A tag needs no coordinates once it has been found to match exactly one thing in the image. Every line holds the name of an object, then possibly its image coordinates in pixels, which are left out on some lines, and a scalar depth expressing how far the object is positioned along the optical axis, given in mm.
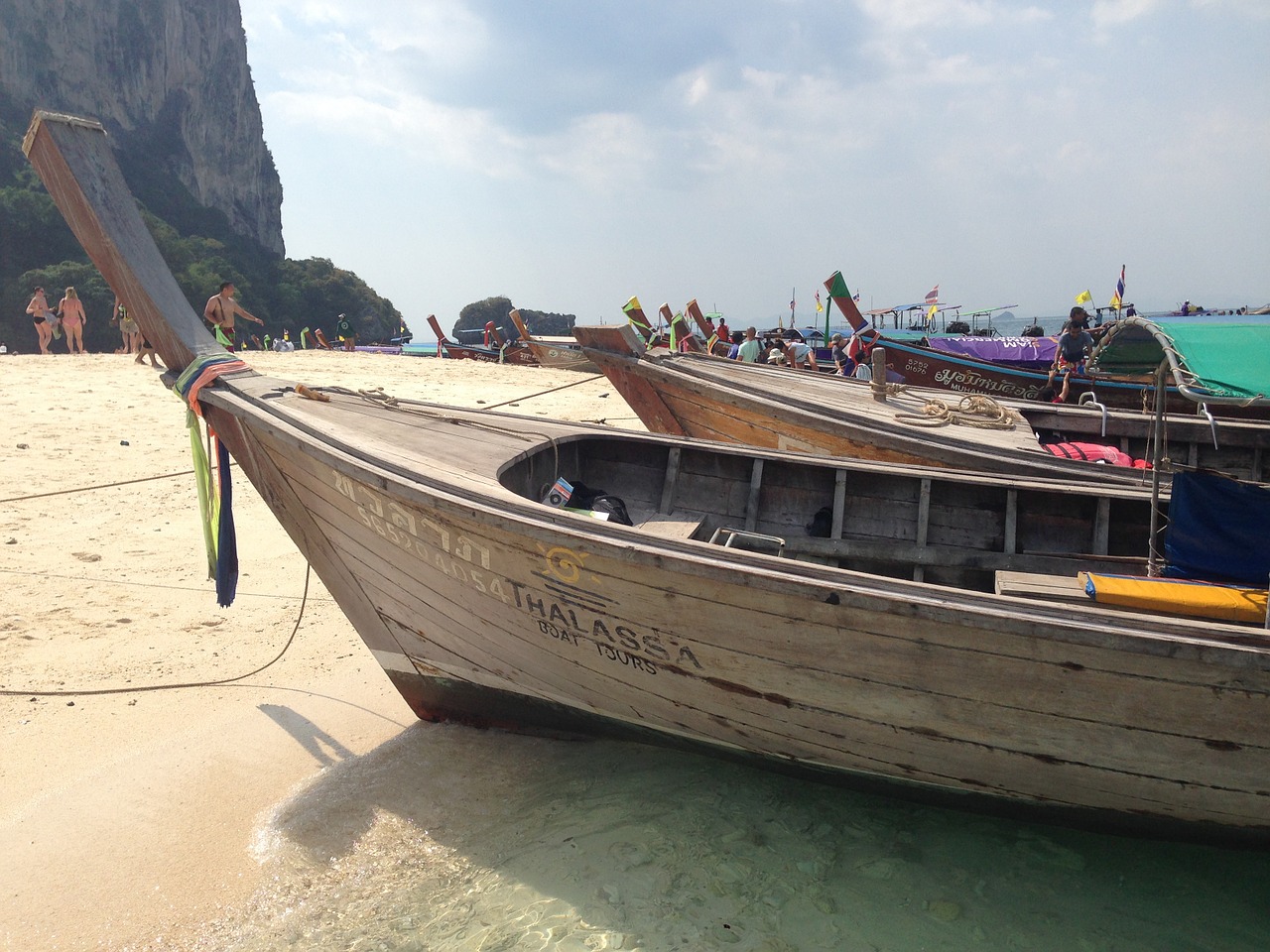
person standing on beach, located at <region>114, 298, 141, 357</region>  14669
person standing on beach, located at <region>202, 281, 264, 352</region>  9305
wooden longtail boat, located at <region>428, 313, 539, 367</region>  22969
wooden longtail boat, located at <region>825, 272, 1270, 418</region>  10266
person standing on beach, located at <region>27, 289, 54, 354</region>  15727
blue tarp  3783
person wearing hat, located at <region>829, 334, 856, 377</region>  12617
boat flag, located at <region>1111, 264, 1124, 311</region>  22147
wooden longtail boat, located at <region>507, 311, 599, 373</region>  21578
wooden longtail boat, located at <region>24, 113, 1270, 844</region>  2992
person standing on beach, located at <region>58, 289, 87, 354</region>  15078
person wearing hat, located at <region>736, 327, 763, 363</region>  13797
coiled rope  6781
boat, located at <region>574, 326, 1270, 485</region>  6117
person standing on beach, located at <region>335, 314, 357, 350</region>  28062
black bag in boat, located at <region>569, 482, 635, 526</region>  5055
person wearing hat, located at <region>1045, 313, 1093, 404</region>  9555
